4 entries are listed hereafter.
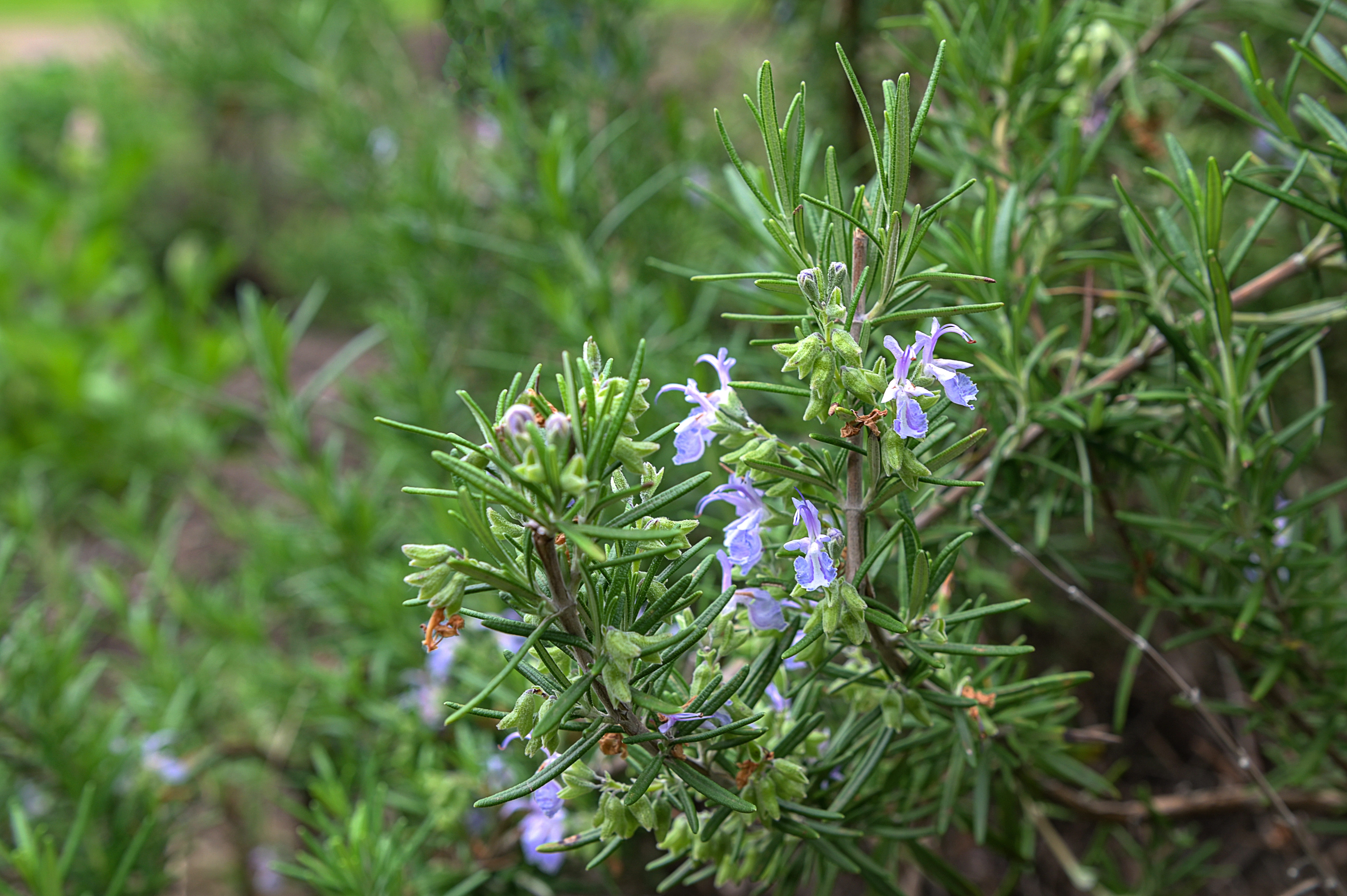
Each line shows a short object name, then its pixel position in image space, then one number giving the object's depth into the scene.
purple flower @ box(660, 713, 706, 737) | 0.44
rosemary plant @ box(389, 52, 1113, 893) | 0.42
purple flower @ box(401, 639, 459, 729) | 0.60
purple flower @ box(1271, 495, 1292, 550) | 0.53
